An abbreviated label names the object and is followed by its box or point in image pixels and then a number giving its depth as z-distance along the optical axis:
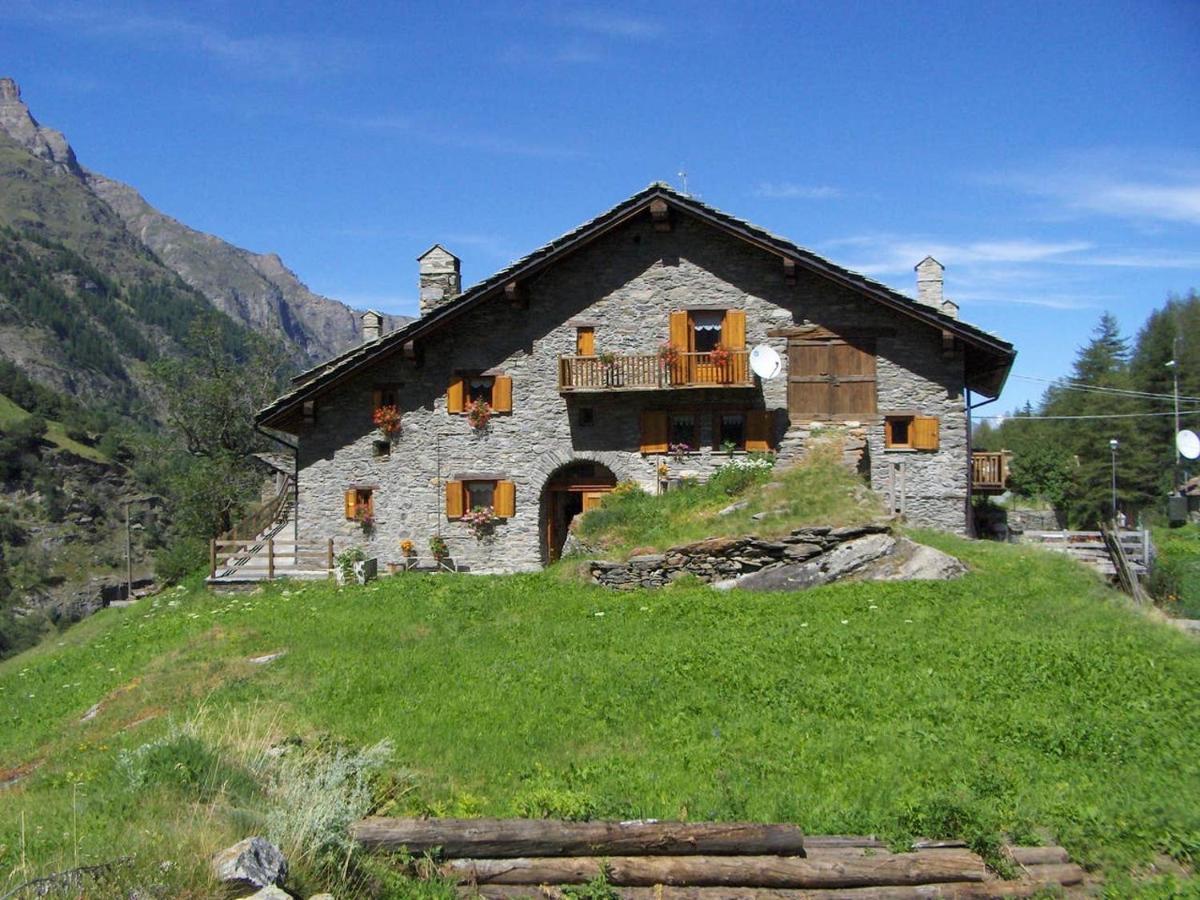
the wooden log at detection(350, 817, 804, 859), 7.00
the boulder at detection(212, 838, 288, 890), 5.95
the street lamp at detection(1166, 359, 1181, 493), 61.38
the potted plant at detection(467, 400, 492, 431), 25.83
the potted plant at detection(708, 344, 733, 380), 24.19
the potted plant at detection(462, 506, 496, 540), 25.83
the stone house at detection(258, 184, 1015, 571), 24.64
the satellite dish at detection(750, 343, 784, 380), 24.23
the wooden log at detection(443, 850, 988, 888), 6.85
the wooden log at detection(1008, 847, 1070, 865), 7.11
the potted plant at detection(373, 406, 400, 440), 26.03
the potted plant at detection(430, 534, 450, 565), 25.77
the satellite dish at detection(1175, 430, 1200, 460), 33.69
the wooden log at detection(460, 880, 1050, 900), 6.76
